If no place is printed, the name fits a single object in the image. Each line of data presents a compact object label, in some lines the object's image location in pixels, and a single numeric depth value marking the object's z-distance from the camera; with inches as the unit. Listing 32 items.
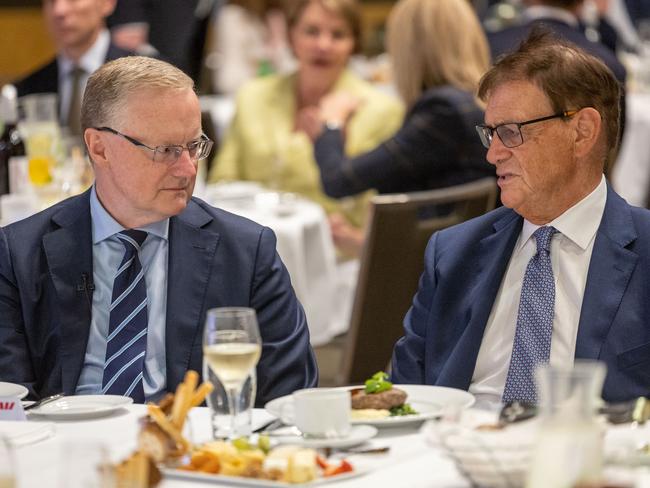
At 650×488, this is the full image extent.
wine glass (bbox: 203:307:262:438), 122.9
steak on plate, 134.2
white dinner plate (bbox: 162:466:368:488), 112.0
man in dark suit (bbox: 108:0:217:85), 547.9
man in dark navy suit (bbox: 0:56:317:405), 168.2
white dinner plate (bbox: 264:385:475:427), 129.8
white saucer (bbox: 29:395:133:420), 140.9
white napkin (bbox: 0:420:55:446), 129.8
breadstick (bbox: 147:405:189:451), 116.9
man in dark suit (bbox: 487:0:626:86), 356.0
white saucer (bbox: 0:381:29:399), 145.8
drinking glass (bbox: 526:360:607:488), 92.8
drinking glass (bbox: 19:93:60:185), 284.4
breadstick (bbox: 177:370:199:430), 118.3
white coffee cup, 124.4
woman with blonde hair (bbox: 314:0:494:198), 298.6
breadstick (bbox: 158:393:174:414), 124.3
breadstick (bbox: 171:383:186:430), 119.2
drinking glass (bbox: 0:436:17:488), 100.2
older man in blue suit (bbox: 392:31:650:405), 158.7
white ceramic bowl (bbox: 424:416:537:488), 104.4
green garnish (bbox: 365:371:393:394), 135.4
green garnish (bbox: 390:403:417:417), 133.8
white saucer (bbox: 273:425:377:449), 122.3
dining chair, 257.8
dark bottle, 278.6
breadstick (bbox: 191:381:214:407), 120.2
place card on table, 138.4
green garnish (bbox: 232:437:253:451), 119.1
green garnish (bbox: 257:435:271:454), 120.0
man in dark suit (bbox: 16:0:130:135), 381.7
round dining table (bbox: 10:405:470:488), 114.1
